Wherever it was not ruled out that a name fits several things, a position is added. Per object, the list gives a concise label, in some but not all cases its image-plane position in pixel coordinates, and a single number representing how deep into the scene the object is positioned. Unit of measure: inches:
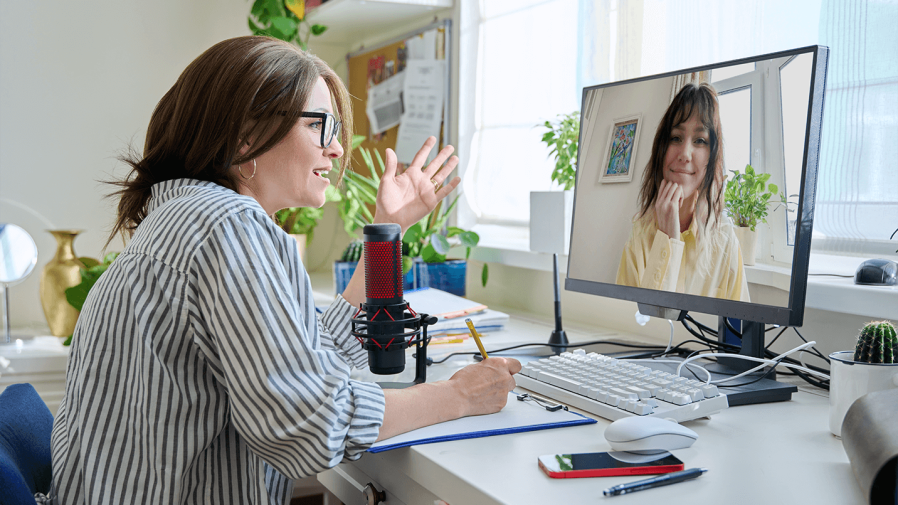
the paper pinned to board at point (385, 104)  98.7
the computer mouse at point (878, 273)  43.9
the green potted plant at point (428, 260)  77.0
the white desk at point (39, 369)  73.7
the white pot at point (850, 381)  32.1
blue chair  35.6
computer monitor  38.1
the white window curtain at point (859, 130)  46.0
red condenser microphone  38.7
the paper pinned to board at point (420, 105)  92.4
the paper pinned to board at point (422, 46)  92.3
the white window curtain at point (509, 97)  76.4
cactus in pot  32.5
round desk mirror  78.1
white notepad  33.2
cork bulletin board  91.4
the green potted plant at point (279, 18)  96.3
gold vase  80.3
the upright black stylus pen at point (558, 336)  57.2
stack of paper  62.0
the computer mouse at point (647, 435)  30.0
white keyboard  35.8
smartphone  28.8
